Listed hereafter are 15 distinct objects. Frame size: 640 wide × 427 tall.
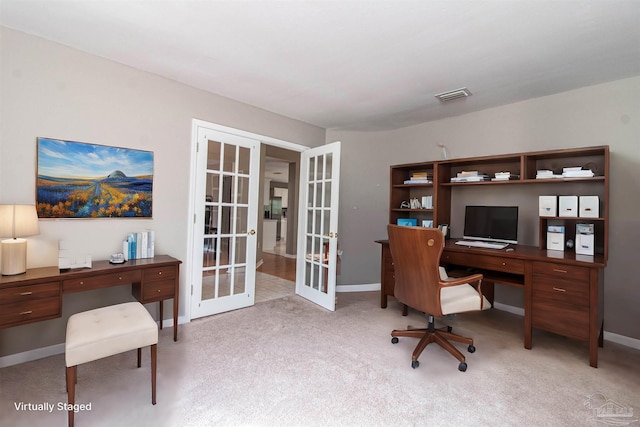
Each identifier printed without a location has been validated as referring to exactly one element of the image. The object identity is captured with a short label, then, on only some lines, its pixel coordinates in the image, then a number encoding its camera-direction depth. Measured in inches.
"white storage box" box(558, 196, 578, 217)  107.6
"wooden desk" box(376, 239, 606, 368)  90.1
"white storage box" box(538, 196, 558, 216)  112.2
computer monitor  122.5
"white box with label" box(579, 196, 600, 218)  102.9
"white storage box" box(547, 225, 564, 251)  111.3
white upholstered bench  62.7
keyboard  117.0
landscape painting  90.3
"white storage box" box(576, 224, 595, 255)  104.3
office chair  87.2
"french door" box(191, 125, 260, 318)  123.9
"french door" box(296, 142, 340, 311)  138.6
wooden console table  73.2
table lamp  76.9
